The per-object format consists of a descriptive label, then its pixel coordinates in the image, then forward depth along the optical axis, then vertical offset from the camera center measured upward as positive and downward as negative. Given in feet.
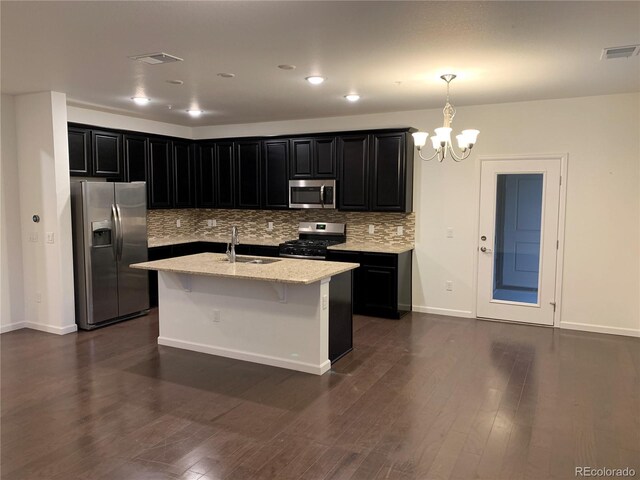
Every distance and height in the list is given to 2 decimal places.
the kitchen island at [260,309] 13.87 -3.11
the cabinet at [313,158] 21.76 +2.17
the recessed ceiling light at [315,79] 14.49 +3.76
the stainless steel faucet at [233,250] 15.35 -1.38
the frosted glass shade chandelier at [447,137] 13.76 +2.00
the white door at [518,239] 18.79 -1.26
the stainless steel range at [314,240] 21.28 -1.59
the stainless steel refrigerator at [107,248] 18.22 -1.65
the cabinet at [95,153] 18.83 +2.06
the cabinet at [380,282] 19.94 -3.10
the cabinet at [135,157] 21.01 +2.10
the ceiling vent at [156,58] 12.18 +3.70
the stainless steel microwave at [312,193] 21.85 +0.57
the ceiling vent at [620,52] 11.56 +3.72
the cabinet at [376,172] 20.31 +1.45
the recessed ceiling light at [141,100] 18.10 +3.92
